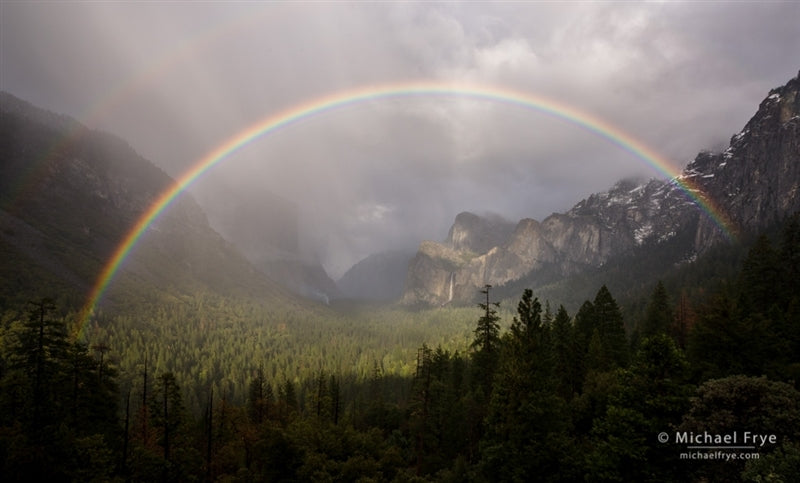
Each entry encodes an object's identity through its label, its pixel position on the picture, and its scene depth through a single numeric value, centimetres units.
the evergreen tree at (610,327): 4784
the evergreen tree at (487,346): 3531
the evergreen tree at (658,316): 5119
